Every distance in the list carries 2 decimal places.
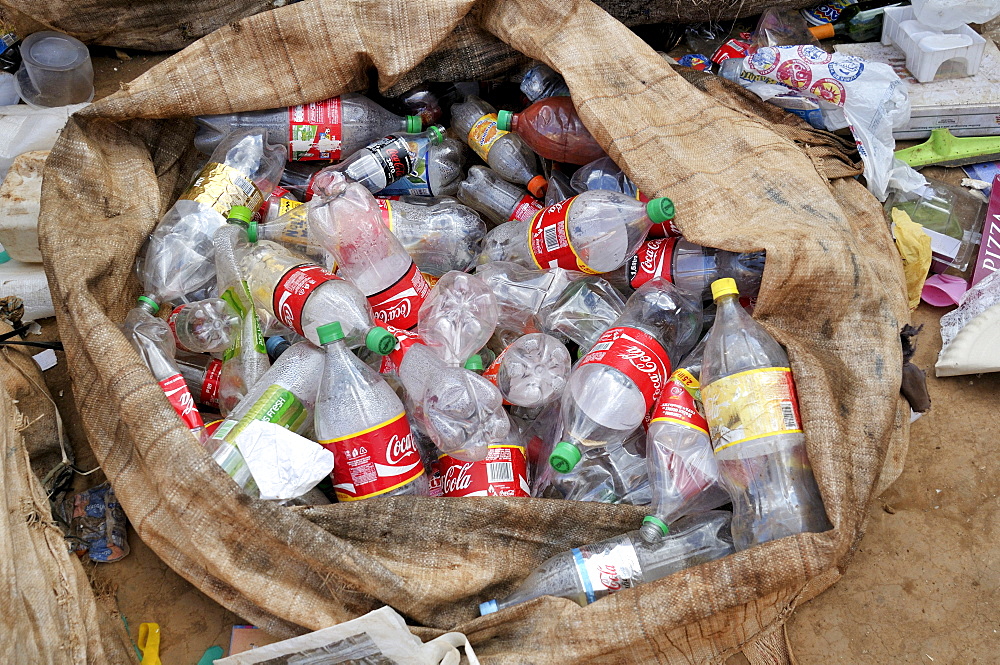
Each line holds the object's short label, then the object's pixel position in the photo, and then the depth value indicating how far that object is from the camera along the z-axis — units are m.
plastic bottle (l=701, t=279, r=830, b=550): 1.62
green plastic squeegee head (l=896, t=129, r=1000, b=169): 2.74
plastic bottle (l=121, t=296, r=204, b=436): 1.81
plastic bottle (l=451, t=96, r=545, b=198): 2.48
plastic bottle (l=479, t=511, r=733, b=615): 1.65
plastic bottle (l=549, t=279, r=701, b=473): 1.80
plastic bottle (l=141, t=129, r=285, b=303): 2.11
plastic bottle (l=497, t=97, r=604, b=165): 2.38
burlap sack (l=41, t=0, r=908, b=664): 1.55
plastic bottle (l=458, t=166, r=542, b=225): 2.51
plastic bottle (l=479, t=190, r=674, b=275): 2.07
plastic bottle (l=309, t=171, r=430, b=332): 2.01
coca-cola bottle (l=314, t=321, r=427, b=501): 1.68
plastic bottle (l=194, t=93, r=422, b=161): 2.39
